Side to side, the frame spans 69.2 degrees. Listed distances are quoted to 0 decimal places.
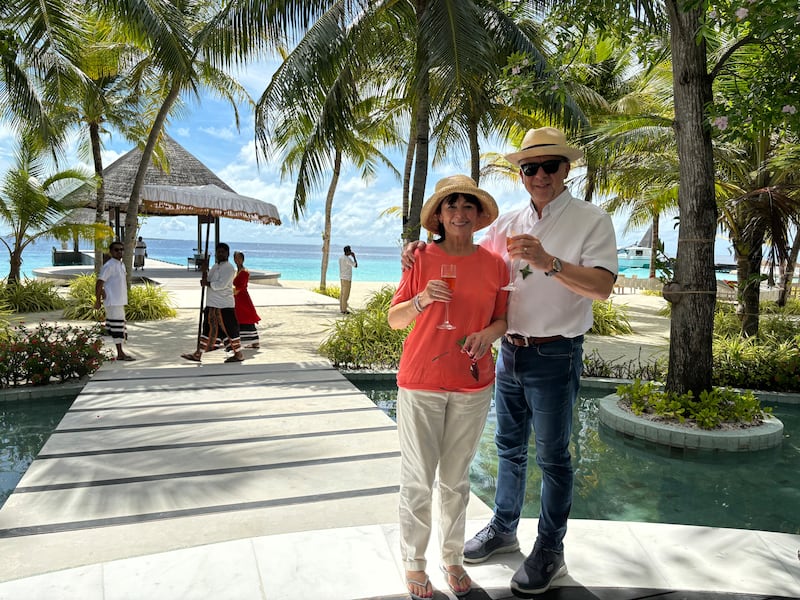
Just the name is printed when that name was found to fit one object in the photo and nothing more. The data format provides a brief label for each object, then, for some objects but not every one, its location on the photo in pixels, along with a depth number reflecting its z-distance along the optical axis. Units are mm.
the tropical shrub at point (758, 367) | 7215
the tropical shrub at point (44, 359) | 6383
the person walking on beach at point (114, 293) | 8109
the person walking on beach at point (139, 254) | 26519
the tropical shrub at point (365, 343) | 8078
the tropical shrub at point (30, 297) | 12828
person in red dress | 8680
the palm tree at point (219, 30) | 8391
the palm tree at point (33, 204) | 12820
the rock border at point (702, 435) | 5184
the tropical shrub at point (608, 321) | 11805
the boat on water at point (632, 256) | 68038
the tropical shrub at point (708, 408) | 5430
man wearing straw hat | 2379
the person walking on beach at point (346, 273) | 13602
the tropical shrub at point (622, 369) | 7598
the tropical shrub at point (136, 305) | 11891
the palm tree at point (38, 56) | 7980
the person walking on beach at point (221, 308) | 8009
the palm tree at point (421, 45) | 7684
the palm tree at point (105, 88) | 12016
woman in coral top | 2334
